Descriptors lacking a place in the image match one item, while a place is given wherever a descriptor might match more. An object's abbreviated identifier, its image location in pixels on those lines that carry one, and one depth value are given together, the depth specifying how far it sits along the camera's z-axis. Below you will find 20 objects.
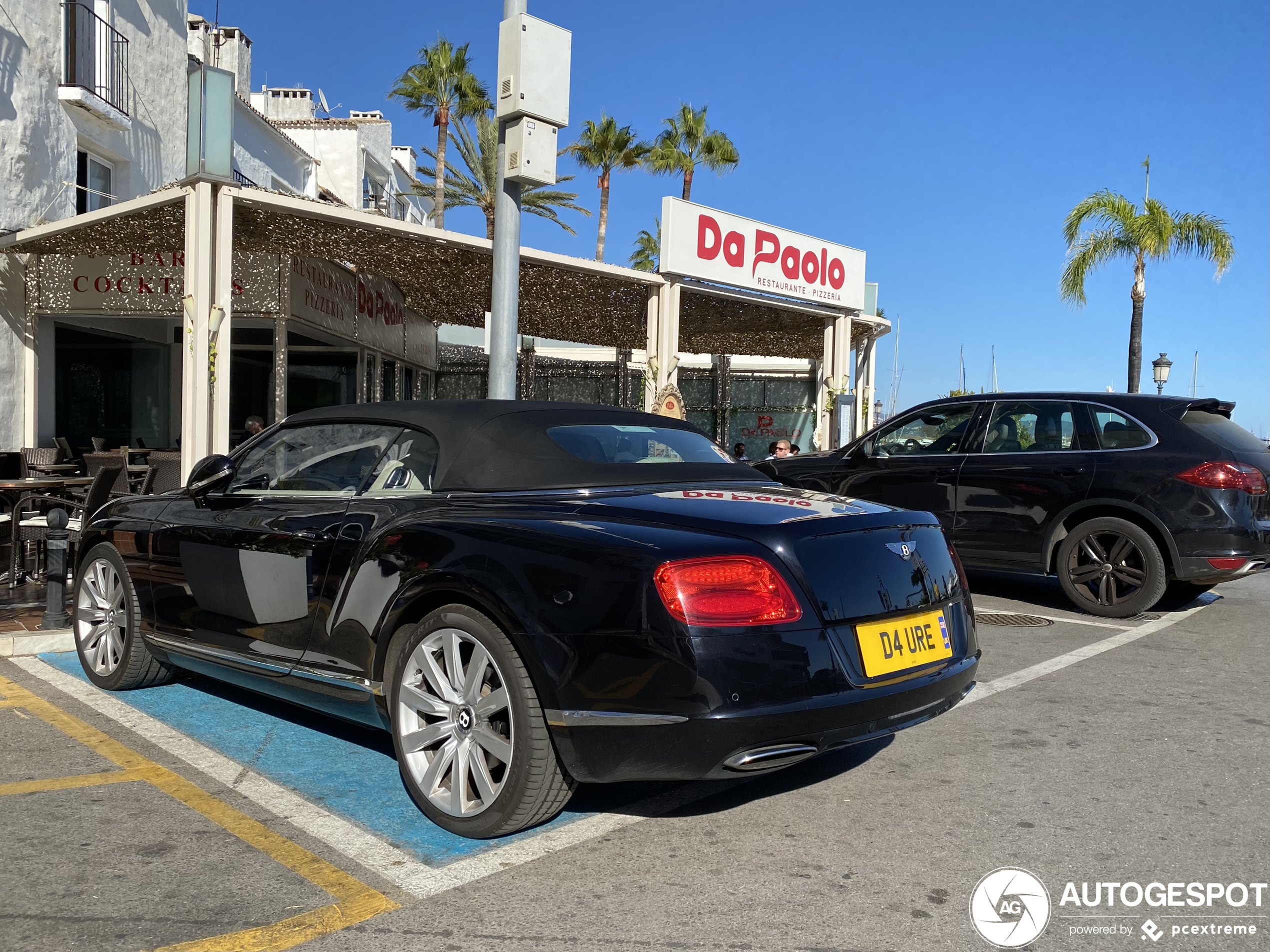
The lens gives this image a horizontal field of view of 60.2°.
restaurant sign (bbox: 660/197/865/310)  15.66
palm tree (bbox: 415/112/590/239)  36.03
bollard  6.50
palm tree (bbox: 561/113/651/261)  44.12
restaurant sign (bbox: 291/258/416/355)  15.62
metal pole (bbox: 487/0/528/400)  8.09
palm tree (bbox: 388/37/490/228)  37.88
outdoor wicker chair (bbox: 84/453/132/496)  10.38
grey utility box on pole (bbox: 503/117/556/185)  7.95
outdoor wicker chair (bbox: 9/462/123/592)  7.73
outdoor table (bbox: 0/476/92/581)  7.78
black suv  7.48
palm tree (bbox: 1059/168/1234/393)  27.61
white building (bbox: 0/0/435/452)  13.41
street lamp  26.50
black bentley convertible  3.08
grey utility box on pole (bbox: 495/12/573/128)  7.95
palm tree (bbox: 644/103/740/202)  44.28
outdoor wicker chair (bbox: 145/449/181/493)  11.53
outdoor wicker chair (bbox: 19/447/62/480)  12.87
